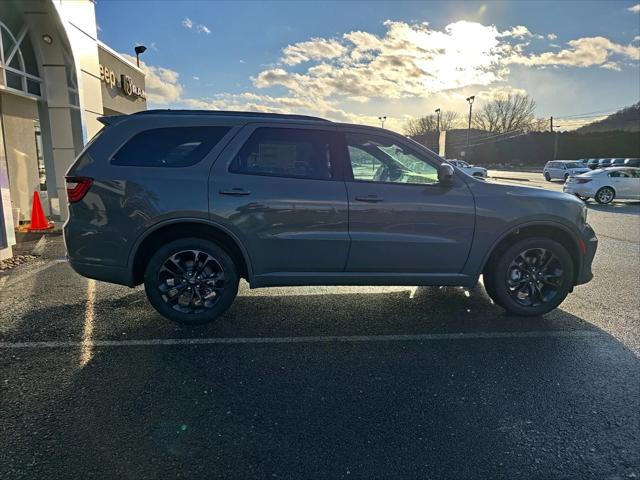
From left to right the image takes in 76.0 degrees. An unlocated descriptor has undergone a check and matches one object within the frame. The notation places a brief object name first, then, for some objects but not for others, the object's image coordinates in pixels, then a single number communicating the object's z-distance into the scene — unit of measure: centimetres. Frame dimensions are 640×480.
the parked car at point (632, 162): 3727
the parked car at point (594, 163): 3732
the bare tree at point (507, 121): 8538
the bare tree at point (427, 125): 10081
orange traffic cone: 884
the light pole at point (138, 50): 1692
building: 851
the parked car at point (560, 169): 2975
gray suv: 374
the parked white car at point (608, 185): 1581
